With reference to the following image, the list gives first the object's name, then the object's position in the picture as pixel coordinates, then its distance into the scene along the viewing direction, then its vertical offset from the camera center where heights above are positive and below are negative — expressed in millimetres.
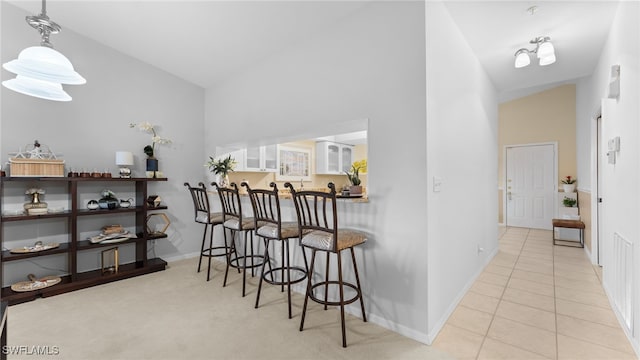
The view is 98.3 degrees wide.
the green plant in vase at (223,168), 3754 +151
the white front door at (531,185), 6125 -159
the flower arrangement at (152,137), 3859 +600
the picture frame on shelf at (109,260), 3375 -1015
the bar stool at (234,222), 2875 -462
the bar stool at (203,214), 3305 -445
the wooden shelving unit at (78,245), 2812 -772
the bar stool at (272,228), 2428 -457
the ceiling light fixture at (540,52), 2771 +1297
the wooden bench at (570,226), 4766 -830
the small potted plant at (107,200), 3438 -262
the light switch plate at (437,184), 2238 -44
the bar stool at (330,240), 1991 -468
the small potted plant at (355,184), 2574 -49
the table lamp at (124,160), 3547 +248
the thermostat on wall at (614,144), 2378 +310
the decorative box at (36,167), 2816 +129
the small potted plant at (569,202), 5289 -454
